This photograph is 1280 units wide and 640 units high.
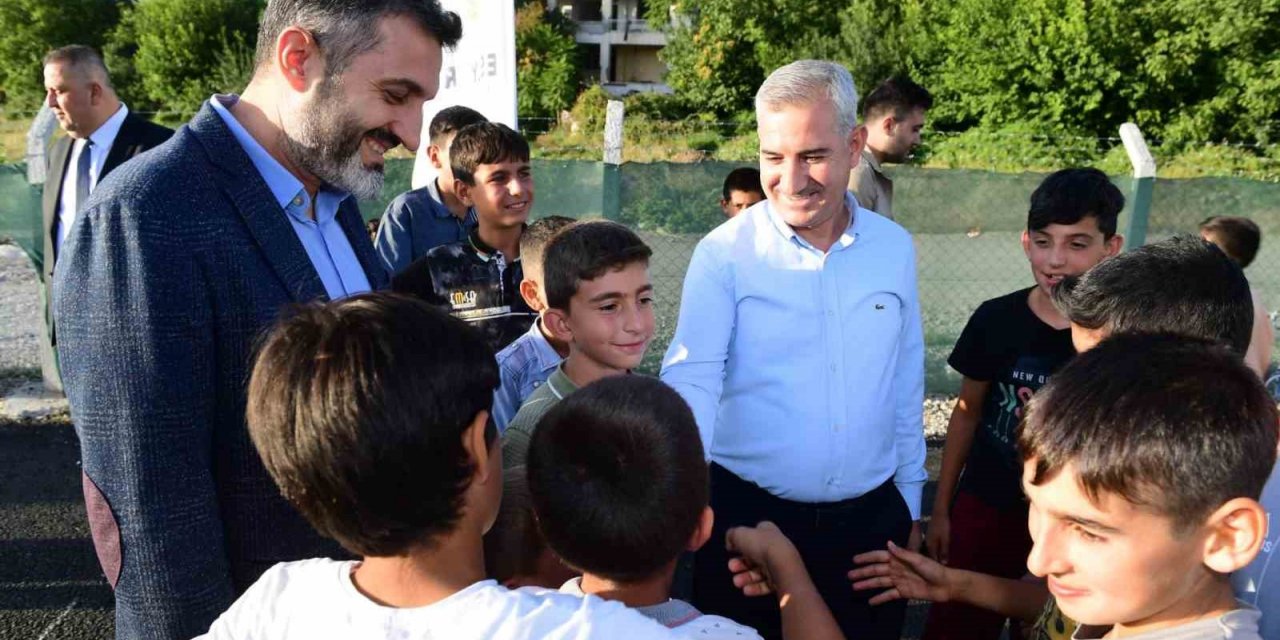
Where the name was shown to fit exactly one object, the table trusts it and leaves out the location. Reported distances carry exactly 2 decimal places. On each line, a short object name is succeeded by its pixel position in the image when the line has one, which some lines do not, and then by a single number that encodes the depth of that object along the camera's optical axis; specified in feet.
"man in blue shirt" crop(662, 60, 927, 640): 7.81
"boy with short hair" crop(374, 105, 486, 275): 13.33
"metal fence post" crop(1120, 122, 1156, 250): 18.47
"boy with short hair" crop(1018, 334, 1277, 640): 4.28
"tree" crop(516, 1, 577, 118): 121.70
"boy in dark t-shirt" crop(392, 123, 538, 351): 10.85
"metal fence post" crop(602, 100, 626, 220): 18.69
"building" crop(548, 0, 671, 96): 155.94
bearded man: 4.79
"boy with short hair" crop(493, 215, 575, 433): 9.11
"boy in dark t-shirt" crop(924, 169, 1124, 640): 8.95
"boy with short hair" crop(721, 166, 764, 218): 16.24
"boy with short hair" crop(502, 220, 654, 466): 8.20
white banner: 16.83
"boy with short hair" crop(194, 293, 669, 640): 3.91
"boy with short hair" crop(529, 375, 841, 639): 4.81
